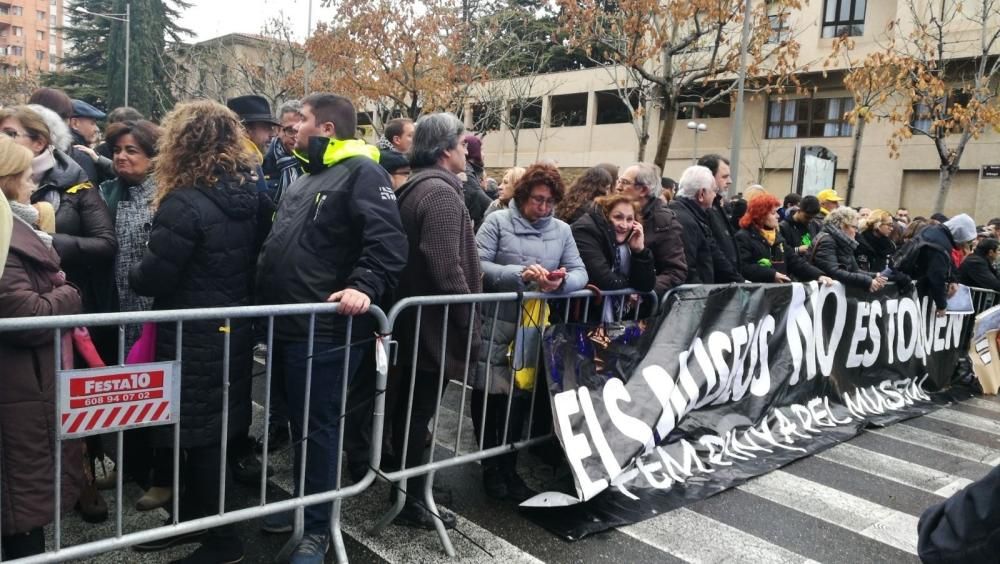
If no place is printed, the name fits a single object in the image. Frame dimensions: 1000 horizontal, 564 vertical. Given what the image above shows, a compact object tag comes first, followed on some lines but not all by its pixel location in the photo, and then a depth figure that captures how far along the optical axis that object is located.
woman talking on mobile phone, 4.49
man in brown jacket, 3.68
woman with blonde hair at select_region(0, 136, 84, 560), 2.50
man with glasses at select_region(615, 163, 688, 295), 4.84
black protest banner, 4.08
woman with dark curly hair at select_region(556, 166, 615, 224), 5.14
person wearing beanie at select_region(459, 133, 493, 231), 6.18
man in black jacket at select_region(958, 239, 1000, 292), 8.59
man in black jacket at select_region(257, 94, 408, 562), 3.25
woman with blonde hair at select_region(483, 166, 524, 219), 5.39
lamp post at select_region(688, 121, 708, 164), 33.02
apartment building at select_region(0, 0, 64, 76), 97.50
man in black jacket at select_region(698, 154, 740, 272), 5.78
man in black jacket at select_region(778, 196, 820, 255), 8.13
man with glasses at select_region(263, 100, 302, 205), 5.07
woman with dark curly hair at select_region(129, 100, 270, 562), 3.04
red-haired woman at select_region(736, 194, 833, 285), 6.41
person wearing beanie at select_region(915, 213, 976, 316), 7.15
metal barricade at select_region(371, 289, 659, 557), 3.59
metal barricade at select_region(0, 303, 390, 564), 2.52
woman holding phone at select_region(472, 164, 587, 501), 4.06
